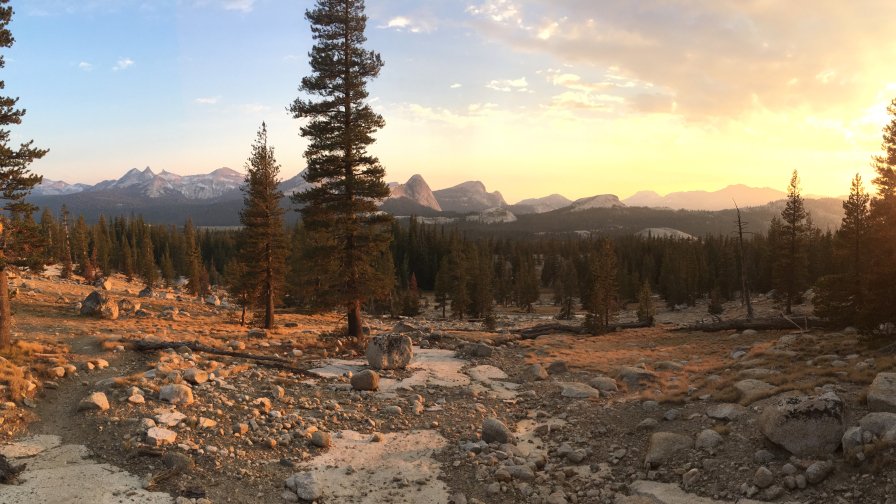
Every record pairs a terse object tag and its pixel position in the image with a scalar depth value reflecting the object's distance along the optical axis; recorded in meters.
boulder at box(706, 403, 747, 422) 12.53
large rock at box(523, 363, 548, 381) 20.94
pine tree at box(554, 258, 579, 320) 69.12
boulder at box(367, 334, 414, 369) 20.41
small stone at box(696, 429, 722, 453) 11.01
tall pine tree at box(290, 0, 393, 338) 24.11
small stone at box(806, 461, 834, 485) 8.65
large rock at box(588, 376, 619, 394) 18.55
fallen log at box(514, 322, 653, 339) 36.92
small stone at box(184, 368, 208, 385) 14.95
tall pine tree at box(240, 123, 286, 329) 30.97
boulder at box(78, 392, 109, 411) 12.04
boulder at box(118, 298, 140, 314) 30.44
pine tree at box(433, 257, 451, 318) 69.56
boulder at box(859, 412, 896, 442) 8.74
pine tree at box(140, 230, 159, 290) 81.50
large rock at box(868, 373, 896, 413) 10.12
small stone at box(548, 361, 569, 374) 22.27
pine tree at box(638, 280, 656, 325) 54.41
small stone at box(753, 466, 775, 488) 9.04
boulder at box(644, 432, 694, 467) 11.06
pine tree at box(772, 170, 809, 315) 45.03
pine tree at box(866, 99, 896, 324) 18.09
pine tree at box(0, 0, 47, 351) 16.92
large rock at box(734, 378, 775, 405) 13.19
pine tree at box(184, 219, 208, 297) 72.44
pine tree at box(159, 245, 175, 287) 97.94
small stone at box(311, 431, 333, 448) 12.05
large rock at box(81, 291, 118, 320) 27.38
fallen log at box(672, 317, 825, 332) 30.32
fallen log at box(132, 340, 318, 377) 18.31
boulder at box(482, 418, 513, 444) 13.07
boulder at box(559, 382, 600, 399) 17.58
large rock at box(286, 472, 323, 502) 9.59
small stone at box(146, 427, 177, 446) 10.65
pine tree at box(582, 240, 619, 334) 40.56
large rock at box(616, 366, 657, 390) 19.38
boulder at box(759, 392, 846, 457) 9.46
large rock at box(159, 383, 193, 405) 13.14
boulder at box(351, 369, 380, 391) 17.00
